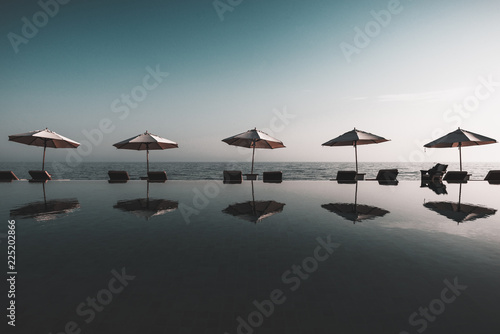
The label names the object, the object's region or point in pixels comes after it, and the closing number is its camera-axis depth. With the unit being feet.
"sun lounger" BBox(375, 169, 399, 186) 47.78
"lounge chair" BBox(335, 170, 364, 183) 47.61
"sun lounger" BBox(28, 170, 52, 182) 46.21
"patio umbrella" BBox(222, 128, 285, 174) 42.16
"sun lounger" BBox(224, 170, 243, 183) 45.68
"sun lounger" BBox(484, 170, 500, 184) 46.98
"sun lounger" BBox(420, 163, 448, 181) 46.21
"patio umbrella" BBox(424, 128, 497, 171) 43.42
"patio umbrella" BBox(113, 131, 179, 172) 43.34
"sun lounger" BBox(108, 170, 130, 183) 46.93
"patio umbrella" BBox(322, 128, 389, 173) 43.47
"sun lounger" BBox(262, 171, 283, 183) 47.44
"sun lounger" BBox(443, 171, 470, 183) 46.94
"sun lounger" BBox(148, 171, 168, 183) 47.21
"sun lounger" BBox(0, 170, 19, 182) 46.39
